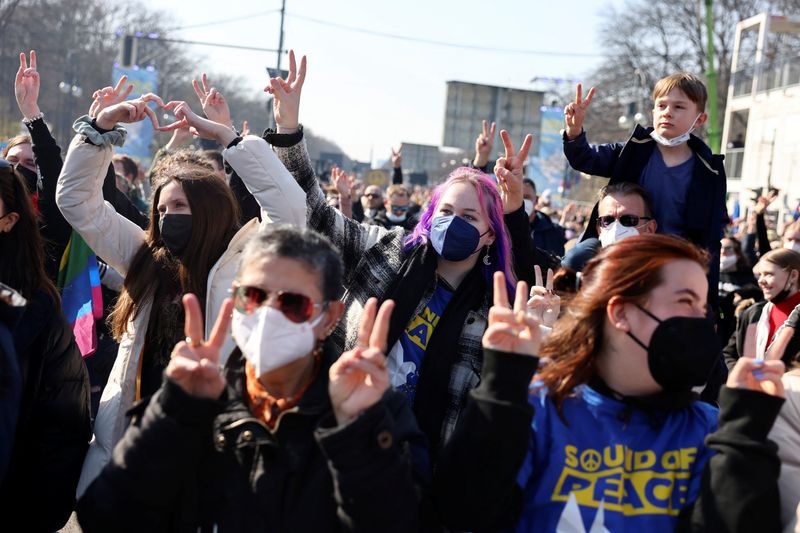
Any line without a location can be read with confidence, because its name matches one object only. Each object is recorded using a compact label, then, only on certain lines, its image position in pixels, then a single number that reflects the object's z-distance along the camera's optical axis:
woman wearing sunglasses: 2.36
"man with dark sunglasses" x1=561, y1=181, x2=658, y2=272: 4.22
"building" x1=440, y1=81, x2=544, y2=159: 34.84
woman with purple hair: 3.62
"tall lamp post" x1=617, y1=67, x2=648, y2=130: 22.24
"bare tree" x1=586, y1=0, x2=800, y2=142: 47.28
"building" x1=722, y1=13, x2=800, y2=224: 32.50
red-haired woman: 2.42
